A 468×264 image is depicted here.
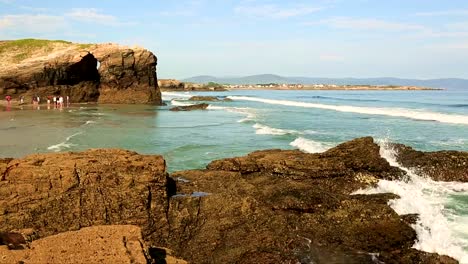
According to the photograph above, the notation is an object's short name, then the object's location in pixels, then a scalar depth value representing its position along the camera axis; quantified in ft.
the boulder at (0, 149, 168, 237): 28.68
